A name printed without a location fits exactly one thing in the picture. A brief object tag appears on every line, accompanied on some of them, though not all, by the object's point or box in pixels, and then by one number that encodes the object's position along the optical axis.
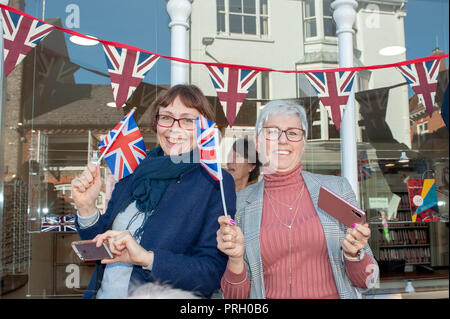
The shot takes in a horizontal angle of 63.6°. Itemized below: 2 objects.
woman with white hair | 1.69
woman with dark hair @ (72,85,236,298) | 1.43
